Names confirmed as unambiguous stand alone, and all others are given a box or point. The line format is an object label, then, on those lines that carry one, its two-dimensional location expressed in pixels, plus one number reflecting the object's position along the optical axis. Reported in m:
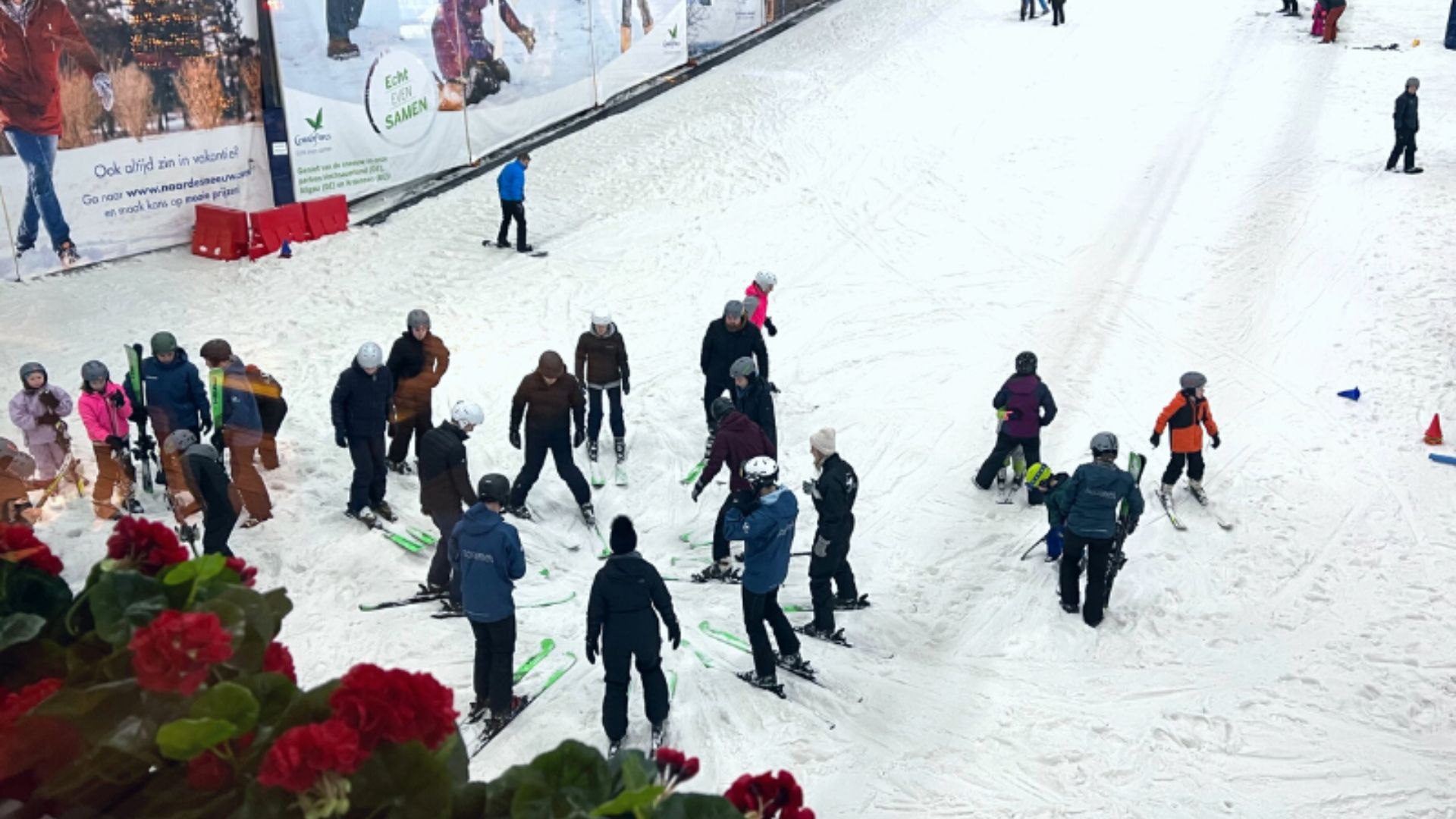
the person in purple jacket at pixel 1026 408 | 10.82
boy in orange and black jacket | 10.65
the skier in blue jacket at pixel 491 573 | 7.31
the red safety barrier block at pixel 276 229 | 15.75
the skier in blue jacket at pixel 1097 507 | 8.90
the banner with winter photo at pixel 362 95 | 16.45
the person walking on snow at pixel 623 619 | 7.05
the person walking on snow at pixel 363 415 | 9.66
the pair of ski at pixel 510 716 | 7.52
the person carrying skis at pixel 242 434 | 9.76
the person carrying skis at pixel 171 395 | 9.66
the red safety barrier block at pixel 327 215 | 16.50
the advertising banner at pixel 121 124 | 13.75
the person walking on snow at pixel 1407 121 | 17.41
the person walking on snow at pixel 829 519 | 8.65
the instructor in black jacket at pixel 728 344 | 11.29
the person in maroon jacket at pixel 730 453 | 9.61
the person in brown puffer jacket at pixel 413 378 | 10.54
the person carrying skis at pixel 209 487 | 8.48
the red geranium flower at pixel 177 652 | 2.68
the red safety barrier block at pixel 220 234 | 15.55
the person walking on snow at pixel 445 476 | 8.86
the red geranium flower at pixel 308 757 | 2.52
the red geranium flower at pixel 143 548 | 3.20
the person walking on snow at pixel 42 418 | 9.41
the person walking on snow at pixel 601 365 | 11.24
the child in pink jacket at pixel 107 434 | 9.51
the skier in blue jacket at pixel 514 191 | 16.11
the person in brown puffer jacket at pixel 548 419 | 10.09
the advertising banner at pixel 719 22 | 25.23
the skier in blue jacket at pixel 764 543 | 7.93
